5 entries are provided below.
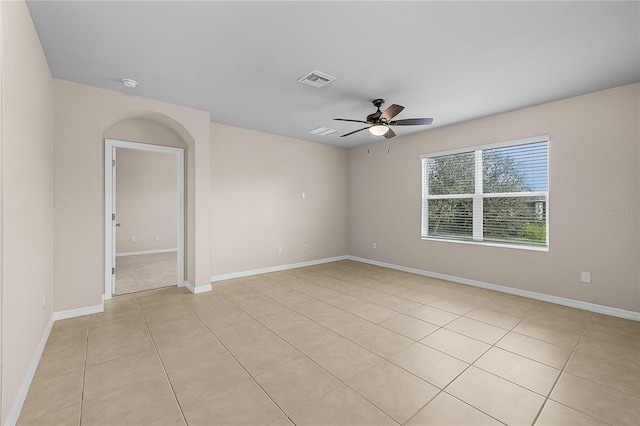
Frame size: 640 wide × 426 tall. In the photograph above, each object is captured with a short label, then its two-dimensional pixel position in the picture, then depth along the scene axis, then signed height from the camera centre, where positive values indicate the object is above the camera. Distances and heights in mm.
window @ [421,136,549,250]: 4000 +279
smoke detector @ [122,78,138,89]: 3154 +1447
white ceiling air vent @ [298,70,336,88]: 3008 +1461
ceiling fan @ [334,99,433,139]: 3424 +1138
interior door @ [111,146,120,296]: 3925 -63
